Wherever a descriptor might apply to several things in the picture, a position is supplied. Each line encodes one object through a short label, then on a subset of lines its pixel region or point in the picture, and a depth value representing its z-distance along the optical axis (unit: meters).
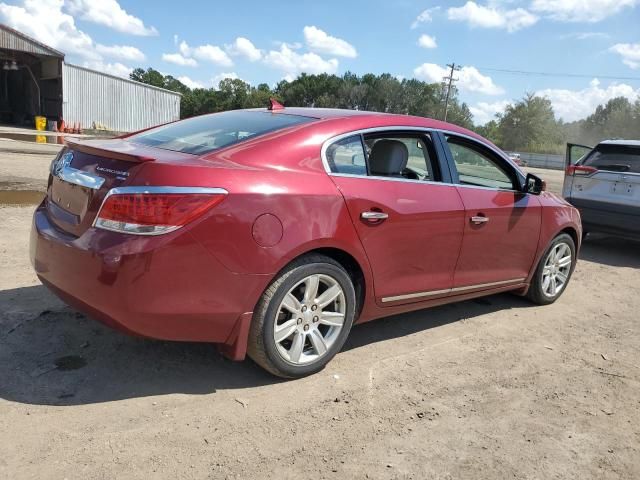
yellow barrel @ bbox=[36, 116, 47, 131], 34.09
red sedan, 2.80
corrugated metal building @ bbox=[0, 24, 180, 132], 34.91
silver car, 7.66
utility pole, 69.81
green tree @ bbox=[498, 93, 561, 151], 97.31
